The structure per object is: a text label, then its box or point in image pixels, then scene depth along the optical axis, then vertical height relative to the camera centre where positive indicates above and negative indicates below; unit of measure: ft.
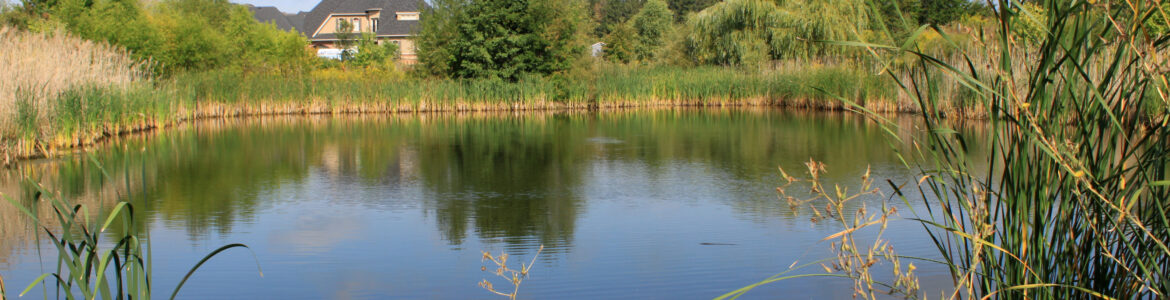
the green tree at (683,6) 227.20 +21.08
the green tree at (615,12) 223.92 +19.99
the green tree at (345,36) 129.70 +9.47
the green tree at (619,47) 135.13 +7.00
